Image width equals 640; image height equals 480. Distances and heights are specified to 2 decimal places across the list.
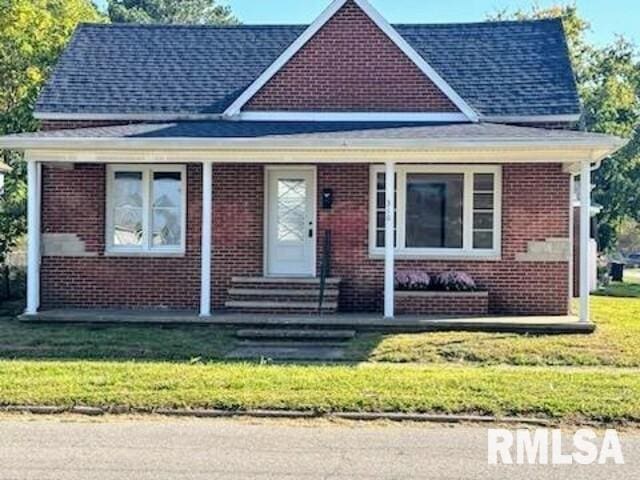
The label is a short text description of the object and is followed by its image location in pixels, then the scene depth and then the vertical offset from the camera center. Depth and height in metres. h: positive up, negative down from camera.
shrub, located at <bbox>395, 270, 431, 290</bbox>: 14.38 -0.43
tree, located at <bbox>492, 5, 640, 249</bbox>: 37.56 +6.70
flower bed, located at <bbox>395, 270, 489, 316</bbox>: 14.16 -0.73
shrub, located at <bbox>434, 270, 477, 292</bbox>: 14.37 -0.45
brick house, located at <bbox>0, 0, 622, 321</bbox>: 13.79 +1.21
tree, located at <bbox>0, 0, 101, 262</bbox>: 20.17 +5.21
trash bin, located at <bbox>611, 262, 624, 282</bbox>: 32.88 -0.52
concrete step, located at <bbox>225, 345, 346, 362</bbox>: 10.96 -1.32
